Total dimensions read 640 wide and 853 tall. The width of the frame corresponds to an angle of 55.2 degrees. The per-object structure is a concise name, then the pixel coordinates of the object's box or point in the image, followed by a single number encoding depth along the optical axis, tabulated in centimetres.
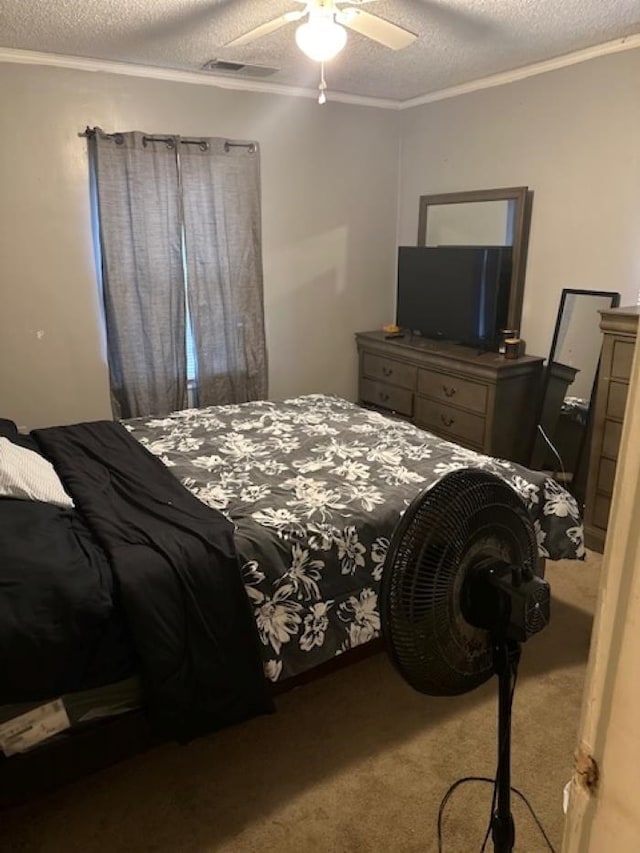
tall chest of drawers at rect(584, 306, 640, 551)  274
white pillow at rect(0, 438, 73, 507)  198
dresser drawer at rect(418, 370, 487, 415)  366
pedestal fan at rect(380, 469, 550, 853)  98
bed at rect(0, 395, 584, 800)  167
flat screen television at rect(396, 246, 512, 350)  379
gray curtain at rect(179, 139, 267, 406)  376
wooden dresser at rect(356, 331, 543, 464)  362
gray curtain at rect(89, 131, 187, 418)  351
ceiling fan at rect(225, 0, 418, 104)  220
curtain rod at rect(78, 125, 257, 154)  343
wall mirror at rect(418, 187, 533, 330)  369
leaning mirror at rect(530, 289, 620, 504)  338
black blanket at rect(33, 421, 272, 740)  164
